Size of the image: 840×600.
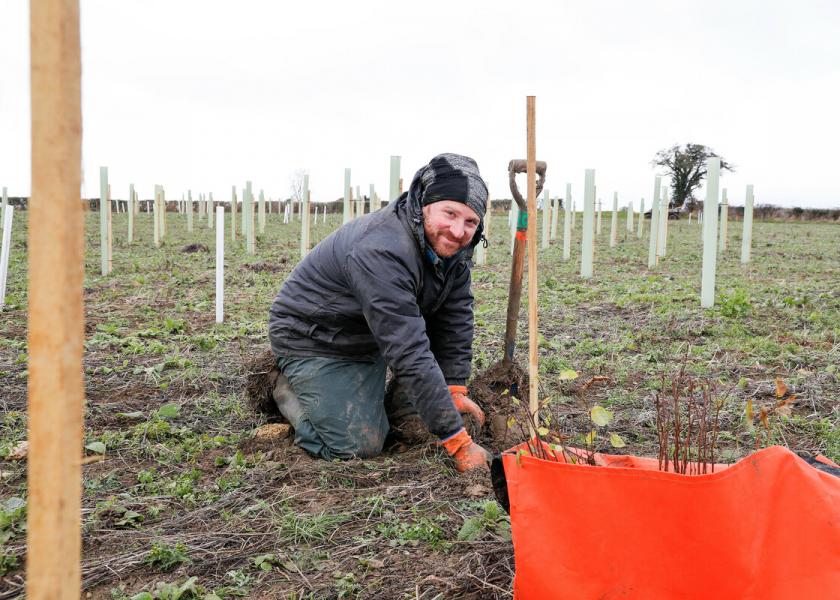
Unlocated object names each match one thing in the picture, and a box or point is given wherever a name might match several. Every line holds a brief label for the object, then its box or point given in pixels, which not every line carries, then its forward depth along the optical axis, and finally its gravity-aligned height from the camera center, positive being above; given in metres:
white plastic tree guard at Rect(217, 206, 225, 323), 5.91 -0.25
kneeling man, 2.67 -0.39
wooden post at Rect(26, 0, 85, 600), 0.68 -0.06
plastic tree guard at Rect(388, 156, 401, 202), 7.18 +0.67
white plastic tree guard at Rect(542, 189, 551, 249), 12.61 +0.51
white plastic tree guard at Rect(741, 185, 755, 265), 11.64 +0.26
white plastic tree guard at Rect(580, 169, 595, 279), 9.49 +0.24
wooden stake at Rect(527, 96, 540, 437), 1.99 -0.04
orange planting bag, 1.35 -0.64
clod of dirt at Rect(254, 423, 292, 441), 3.26 -0.98
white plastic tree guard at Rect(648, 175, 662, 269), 11.26 +0.15
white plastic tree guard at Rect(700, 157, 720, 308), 6.50 +0.07
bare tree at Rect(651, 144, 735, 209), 48.72 +5.85
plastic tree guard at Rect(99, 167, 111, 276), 9.69 +0.23
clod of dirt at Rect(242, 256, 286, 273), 10.57 -0.50
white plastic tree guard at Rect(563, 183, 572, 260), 12.75 +0.10
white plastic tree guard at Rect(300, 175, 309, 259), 11.05 +0.32
